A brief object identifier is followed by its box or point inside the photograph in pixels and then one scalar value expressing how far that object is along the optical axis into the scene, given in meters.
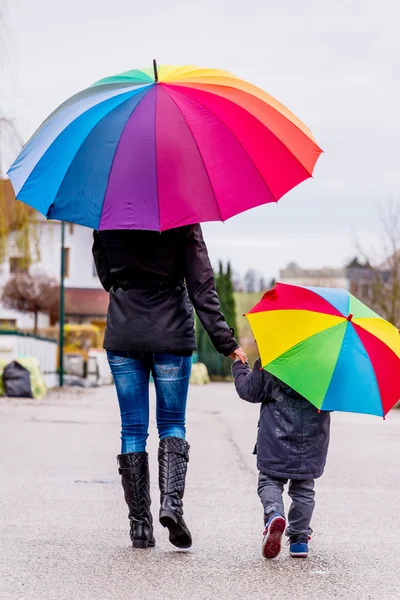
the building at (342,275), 46.50
